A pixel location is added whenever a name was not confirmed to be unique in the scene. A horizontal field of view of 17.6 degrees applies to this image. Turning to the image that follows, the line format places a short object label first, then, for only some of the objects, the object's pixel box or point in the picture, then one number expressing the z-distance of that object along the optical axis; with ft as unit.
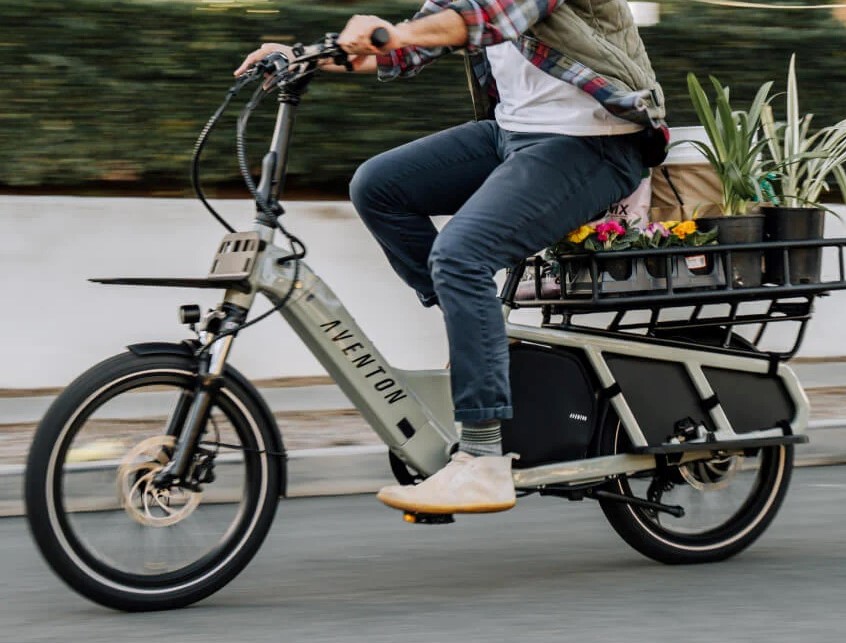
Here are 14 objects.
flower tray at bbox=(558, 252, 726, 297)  25.13
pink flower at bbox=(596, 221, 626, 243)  25.11
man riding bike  23.77
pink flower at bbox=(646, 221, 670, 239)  25.47
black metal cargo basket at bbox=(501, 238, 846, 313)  25.08
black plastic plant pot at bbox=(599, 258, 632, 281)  25.13
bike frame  23.56
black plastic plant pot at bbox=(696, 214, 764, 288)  25.95
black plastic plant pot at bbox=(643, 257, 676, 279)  25.52
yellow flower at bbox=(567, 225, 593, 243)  25.05
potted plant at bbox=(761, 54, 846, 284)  26.22
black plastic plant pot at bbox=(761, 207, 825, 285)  26.14
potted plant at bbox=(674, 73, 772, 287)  25.98
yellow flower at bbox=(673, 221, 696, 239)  25.61
